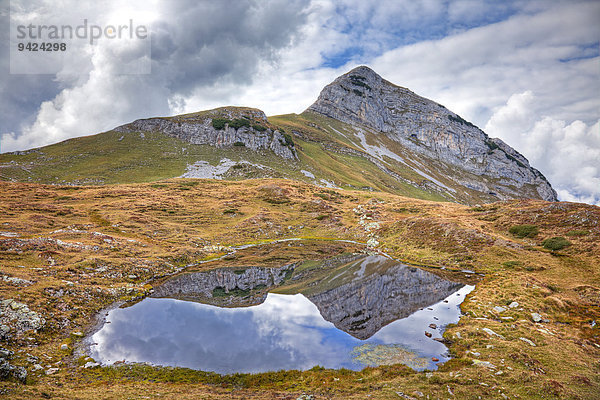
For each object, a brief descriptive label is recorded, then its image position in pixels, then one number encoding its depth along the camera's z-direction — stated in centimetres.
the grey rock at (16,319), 2072
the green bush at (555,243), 4241
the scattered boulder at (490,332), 2293
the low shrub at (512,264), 4091
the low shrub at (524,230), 4922
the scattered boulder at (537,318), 2558
